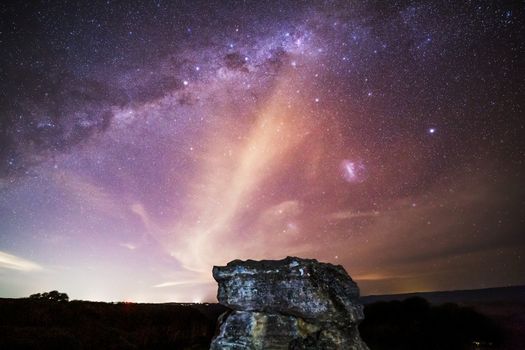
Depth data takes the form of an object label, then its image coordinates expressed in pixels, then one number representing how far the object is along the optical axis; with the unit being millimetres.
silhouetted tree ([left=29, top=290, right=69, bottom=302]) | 36209
